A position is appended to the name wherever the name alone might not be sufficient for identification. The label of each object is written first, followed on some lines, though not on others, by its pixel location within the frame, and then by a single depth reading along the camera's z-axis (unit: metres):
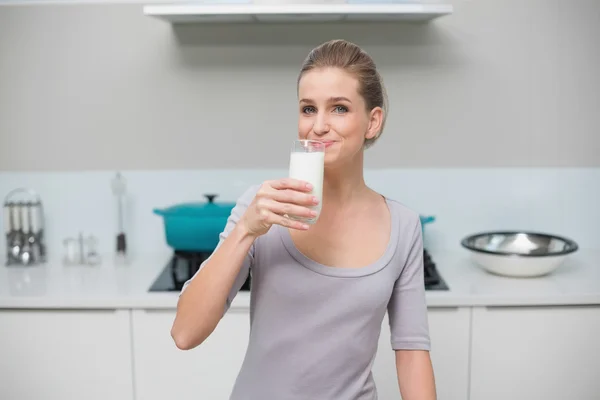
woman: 1.34
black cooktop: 2.22
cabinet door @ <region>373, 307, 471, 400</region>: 2.16
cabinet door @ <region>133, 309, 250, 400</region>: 2.17
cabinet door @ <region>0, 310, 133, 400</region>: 2.17
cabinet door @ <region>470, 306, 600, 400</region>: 2.17
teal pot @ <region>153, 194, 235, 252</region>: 2.43
